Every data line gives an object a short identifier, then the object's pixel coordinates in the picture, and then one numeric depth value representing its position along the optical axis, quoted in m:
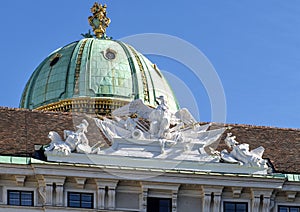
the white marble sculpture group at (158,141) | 97.62
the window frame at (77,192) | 95.88
